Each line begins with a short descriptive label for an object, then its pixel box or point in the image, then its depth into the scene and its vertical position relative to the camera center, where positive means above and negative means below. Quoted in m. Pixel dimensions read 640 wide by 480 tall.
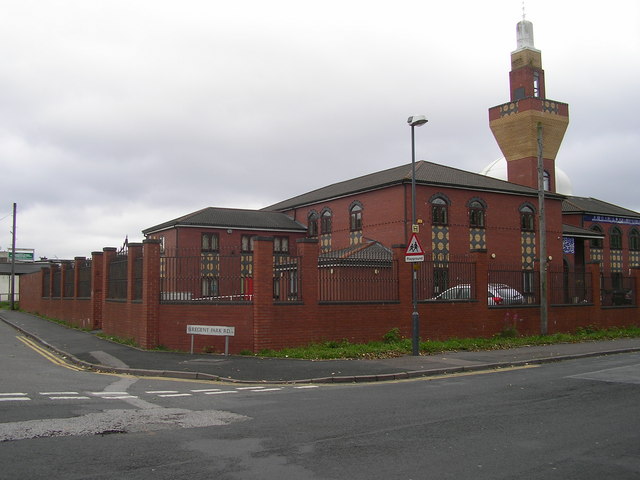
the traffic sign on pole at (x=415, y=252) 16.70 +0.88
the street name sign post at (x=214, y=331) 16.42 -1.25
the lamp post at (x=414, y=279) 16.36 +0.13
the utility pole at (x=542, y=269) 21.98 +0.50
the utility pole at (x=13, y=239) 49.50 +4.01
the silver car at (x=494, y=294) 20.44 -0.39
